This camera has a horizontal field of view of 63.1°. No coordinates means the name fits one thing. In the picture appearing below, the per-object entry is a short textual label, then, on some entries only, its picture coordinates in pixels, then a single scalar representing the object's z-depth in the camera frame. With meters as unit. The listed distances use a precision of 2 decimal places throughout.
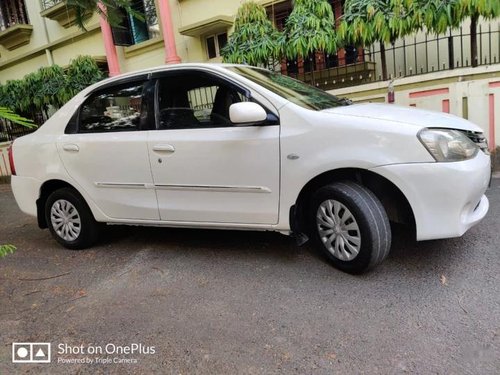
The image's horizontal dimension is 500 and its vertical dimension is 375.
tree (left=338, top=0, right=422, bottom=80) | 5.57
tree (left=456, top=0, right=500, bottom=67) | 5.02
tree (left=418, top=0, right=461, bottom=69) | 5.23
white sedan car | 2.73
